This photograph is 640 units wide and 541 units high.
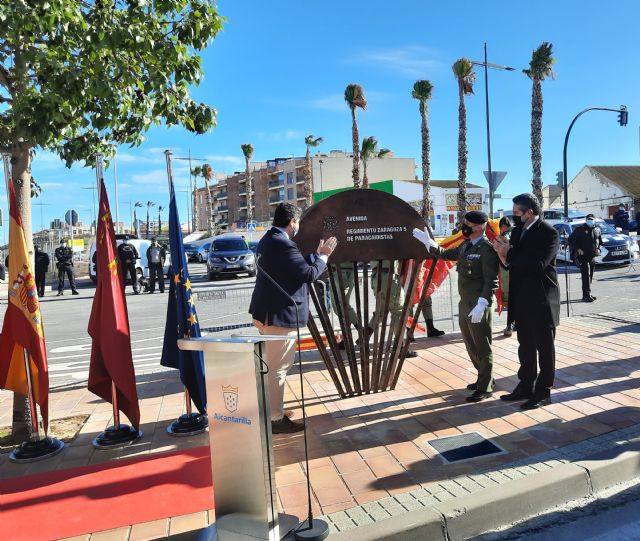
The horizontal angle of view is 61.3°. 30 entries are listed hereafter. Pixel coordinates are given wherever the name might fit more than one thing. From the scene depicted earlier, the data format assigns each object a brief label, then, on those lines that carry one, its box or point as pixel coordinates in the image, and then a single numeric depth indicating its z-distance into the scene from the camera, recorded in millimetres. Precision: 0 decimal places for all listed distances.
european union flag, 4586
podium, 2748
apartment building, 75438
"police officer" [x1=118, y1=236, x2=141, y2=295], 17203
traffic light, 23016
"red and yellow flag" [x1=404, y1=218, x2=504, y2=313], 7371
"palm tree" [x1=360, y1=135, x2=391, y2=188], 55812
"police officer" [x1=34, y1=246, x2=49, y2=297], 17938
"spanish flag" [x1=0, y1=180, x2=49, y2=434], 4383
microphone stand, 2979
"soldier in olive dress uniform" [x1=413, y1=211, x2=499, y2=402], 5098
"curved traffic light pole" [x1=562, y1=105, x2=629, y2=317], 22266
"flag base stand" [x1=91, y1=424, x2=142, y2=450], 4570
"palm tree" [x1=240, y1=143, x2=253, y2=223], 70812
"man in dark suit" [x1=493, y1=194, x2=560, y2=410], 4855
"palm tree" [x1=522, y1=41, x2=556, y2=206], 28688
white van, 19028
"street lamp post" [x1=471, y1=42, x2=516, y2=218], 20577
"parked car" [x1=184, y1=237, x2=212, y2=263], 39331
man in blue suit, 4387
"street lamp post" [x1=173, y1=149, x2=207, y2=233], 91875
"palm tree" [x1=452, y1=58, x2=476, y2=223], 32719
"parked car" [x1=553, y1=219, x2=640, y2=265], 17531
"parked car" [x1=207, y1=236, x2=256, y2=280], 21391
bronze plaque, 4855
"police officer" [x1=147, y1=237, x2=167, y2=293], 17888
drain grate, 4062
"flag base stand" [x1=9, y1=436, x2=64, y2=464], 4383
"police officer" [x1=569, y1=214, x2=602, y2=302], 11562
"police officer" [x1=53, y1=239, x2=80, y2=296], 18188
